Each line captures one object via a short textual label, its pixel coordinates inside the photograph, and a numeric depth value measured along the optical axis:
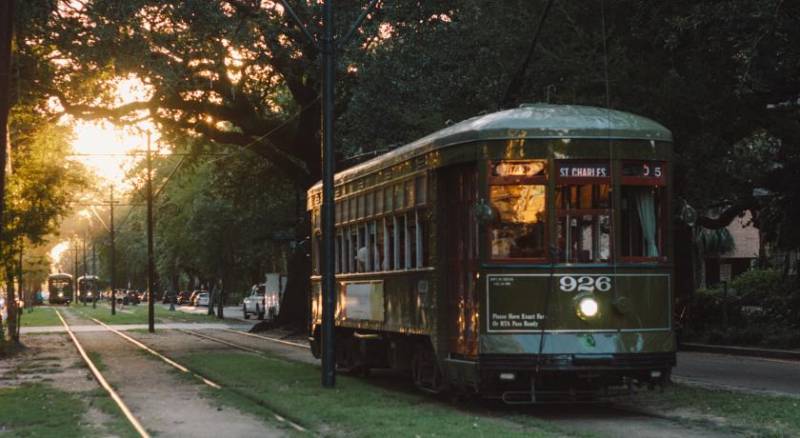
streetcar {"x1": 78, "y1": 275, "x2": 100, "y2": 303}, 122.03
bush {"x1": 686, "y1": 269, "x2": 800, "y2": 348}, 27.58
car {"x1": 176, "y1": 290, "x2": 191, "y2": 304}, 111.62
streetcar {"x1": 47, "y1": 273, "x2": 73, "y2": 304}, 121.69
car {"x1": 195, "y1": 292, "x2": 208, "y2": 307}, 96.38
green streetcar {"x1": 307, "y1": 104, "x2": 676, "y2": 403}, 13.87
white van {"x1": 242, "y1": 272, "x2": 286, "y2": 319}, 55.78
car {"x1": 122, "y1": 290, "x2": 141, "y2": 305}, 121.54
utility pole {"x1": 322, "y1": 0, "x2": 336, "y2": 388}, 18.31
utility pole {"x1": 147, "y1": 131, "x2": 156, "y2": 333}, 45.63
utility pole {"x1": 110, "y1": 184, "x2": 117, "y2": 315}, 78.12
